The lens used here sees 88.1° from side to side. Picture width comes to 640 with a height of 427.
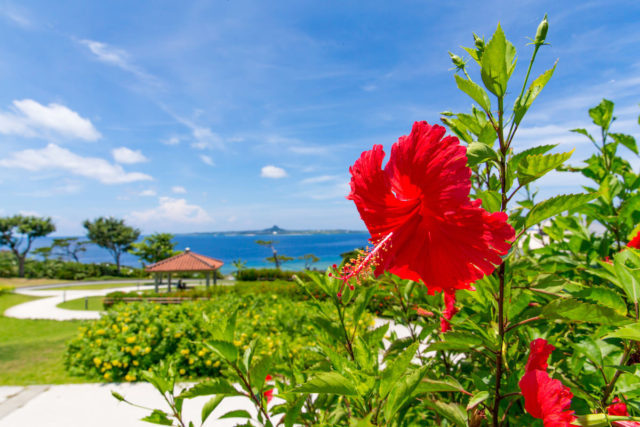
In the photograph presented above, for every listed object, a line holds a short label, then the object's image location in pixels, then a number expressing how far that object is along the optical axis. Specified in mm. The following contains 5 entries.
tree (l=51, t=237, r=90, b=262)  36844
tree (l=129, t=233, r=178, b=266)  24781
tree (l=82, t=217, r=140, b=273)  34688
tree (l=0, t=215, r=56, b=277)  29016
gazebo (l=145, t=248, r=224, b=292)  16356
